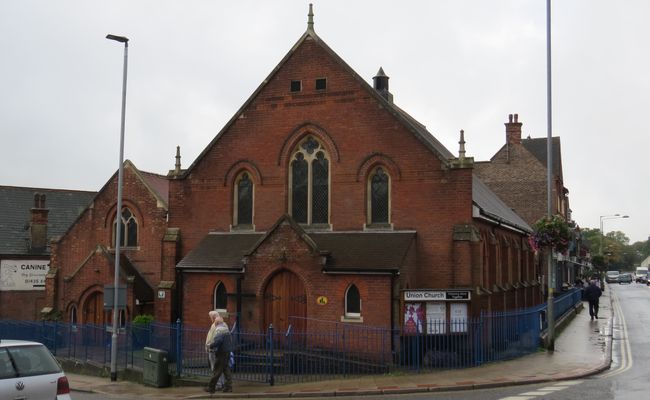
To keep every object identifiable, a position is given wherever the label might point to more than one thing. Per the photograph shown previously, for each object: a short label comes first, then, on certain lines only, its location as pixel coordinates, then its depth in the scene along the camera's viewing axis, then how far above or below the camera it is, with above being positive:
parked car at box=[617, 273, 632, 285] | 101.12 -1.46
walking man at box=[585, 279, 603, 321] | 31.24 -1.28
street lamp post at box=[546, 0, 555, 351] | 20.83 +3.57
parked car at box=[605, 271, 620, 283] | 103.82 -1.21
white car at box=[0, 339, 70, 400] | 9.91 -1.57
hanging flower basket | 21.55 +1.11
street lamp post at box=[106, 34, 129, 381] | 19.81 +0.62
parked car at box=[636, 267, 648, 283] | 99.84 -1.00
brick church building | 21.34 +1.49
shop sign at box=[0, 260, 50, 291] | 33.84 -0.32
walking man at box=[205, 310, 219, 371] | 16.59 -1.70
